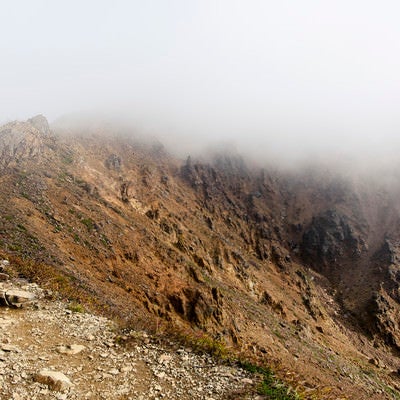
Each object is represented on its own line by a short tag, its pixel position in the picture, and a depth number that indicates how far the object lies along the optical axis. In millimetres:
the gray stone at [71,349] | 9220
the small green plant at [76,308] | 11890
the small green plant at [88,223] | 28070
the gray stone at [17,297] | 11039
